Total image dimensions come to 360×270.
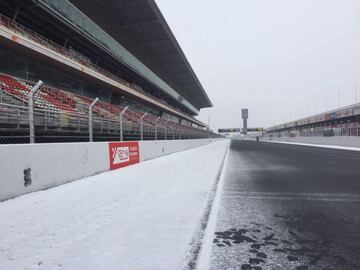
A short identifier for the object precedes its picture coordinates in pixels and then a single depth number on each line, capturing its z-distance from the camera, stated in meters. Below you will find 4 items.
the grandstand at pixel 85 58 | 10.03
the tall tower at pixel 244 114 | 145.39
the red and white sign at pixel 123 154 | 9.46
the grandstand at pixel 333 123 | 34.74
